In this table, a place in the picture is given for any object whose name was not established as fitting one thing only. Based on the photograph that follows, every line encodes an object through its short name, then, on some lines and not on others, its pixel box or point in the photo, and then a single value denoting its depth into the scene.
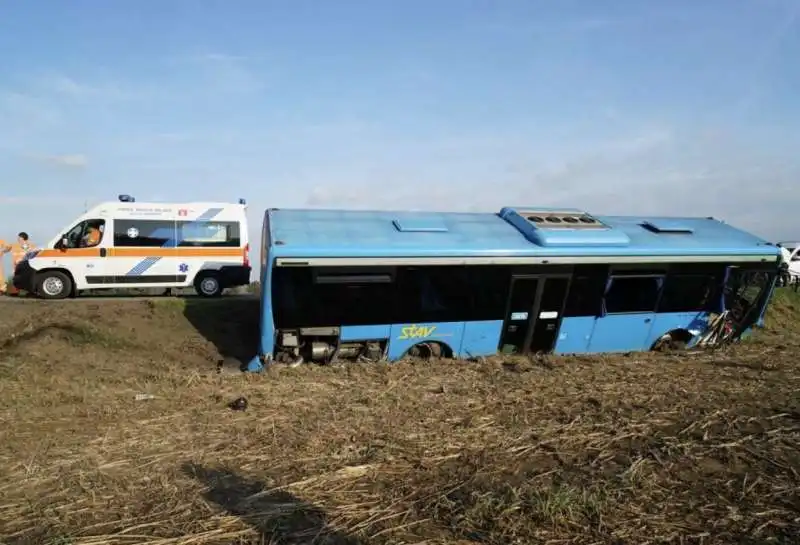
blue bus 10.88
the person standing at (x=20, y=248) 19.17
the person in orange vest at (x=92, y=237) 16.94
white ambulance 16.64
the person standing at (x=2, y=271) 18.93
